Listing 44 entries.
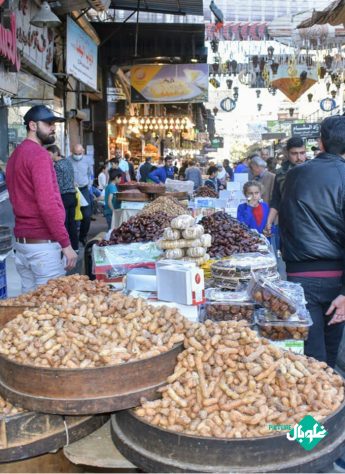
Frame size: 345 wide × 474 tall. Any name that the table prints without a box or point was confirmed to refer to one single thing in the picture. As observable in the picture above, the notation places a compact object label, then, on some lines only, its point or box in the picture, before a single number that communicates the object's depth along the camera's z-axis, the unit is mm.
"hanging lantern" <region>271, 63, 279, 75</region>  18344
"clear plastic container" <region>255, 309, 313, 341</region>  3277
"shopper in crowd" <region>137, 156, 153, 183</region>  17828
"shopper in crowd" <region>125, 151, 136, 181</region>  19272
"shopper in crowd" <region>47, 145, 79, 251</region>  9508
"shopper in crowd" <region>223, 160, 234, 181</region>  26805
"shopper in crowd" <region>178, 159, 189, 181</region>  20812
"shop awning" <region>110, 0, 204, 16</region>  14625
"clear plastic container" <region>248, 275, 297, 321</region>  3279
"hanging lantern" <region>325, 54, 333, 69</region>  17844
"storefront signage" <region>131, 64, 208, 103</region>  17062
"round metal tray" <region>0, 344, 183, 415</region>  2516
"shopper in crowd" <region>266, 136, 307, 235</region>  7359
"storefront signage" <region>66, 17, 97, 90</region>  11804
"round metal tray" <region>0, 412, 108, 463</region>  2576
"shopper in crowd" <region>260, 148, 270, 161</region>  18203
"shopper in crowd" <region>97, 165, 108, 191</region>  17828
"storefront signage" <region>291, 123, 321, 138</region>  21523
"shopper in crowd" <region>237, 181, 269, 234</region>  7824
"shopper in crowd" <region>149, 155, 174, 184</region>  15760
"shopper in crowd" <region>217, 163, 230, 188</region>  22603
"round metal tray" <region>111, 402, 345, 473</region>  2291
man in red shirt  4387
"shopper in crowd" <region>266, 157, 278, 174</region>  15020
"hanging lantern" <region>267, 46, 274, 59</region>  18144
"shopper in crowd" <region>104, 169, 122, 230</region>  11404
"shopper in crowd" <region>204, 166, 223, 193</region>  18431
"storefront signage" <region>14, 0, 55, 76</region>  9930
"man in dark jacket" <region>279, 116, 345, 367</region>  3693
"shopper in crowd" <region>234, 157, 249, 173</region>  16797
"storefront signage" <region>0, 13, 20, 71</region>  7379
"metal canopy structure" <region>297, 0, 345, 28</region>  7142
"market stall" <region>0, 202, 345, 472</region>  2344
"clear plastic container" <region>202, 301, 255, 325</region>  3443
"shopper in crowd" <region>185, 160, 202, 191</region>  18469
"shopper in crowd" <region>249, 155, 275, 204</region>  10719
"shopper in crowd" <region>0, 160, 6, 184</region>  9639
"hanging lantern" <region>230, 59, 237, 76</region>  18614
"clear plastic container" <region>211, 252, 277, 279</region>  4043
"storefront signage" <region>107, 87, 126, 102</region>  20094
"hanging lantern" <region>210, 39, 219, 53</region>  16484
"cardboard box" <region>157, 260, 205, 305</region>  3166
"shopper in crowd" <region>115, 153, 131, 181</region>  17217
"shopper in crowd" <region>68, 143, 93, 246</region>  11898
